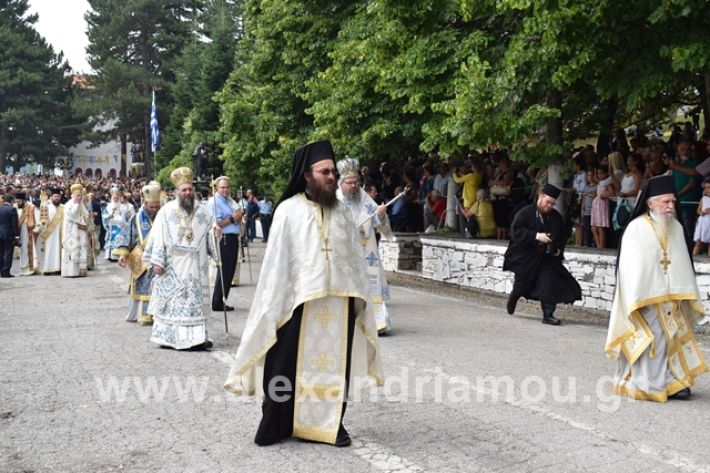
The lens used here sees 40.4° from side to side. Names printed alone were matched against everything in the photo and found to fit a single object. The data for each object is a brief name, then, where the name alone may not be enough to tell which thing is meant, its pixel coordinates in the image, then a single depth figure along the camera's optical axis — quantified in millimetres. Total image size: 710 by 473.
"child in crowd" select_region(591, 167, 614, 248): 15641
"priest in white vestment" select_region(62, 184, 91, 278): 21672
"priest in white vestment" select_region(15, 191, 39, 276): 23406
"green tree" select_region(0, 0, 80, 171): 82188
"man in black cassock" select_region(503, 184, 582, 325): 12805
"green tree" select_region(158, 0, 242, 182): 45719
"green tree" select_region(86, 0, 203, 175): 74250
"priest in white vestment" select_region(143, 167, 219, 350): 10383
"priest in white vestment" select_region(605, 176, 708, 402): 7898
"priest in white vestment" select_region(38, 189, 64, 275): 22906
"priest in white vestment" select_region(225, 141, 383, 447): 6348
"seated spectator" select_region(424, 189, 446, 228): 22062
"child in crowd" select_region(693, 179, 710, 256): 13406
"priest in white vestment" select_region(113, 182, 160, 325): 12609
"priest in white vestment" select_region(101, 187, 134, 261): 24141
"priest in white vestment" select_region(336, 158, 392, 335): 11477
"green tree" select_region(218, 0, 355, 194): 24609
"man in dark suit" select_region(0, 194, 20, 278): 22592
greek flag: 56181
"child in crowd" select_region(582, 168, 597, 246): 16328
